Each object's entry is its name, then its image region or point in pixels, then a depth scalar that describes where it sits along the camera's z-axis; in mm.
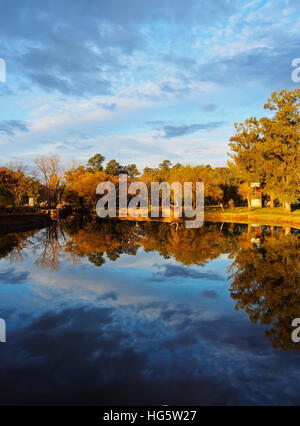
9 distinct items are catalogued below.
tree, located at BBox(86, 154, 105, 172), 113562
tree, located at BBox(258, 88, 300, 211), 41375
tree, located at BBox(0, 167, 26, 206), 46781
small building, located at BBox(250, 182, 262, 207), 71006
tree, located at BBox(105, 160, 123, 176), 113419
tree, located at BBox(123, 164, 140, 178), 117044
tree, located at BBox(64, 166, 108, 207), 74250
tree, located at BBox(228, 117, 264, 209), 45219
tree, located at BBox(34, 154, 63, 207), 70875
